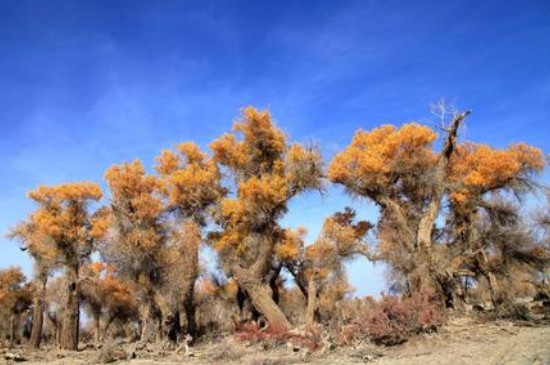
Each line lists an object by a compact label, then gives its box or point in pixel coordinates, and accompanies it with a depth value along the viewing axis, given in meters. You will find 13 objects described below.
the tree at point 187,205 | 25.31
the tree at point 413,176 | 23.70
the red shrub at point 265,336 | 16.90
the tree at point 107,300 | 38.12
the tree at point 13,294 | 38.59
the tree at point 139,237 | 25.11
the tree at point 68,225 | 25.48
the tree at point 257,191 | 23.25
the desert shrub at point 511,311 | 17.14
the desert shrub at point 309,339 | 14.43
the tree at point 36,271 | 28.71
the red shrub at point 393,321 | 13.93
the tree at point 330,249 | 25.64
